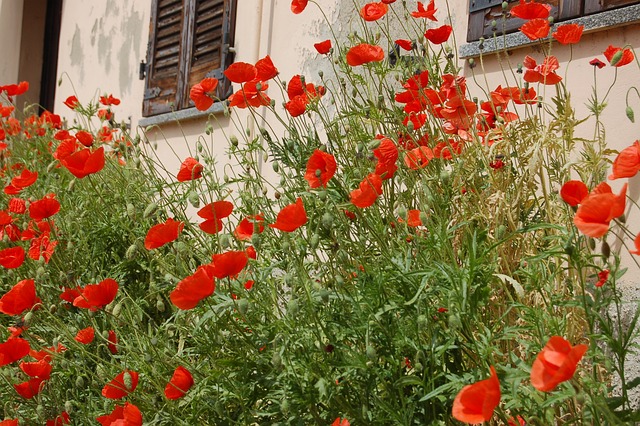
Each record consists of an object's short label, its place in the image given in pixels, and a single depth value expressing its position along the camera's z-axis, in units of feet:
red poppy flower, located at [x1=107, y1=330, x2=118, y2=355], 8.38
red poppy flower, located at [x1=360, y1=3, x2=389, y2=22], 9.22
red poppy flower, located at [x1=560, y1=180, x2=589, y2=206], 5.79
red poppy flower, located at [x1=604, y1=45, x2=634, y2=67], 8.32
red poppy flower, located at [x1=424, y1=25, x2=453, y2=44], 9.27
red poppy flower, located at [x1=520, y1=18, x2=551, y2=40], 8.16
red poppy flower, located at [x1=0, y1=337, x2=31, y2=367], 7.89
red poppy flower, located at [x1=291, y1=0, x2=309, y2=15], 9.94
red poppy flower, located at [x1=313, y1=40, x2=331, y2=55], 9.97
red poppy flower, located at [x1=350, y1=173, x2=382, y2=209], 7.00
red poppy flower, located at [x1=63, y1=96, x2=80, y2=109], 15.62
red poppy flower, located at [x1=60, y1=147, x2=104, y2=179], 8.38
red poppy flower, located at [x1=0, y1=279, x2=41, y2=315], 8.10
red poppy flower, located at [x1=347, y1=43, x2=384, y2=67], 8.52
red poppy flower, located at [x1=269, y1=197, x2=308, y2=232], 6.73
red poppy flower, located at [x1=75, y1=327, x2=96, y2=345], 8.06
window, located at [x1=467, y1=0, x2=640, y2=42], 10.23
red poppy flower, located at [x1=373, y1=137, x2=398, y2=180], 7.64
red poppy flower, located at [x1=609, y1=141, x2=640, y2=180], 5.49
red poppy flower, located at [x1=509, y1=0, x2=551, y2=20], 8.43
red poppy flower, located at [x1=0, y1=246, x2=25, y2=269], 8.71
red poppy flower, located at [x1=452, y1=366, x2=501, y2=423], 4.63
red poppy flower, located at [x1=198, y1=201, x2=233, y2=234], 7.67
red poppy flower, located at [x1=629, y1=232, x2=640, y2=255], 4.68
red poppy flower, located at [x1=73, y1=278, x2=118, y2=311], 7.68
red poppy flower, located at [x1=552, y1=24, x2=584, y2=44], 8.25
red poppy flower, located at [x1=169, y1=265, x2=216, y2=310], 6.28
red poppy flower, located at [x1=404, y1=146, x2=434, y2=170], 8.26
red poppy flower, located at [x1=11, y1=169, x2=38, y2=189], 10.14
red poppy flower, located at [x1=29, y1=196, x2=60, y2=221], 9.01
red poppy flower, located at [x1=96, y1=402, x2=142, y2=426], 6.98
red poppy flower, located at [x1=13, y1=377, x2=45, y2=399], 8.36
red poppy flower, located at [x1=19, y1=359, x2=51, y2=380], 7.99
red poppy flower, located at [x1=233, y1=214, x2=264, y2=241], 8.67
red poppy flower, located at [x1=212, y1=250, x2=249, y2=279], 6.30
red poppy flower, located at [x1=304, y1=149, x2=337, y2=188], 7.42
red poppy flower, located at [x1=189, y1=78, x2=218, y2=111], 9.70
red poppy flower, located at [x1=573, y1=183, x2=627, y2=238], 4.73
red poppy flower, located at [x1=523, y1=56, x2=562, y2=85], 8.55
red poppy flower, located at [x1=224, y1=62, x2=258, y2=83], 8.98
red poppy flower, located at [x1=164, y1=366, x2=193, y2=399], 6.84
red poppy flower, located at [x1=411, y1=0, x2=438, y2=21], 9.30
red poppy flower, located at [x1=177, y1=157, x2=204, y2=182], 8.46
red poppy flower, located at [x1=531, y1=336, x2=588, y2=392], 4.41
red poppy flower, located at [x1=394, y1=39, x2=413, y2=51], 9.47
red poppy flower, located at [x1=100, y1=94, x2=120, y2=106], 16.67
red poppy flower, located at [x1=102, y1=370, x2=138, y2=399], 7.26
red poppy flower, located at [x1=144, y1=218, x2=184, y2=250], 7.39
